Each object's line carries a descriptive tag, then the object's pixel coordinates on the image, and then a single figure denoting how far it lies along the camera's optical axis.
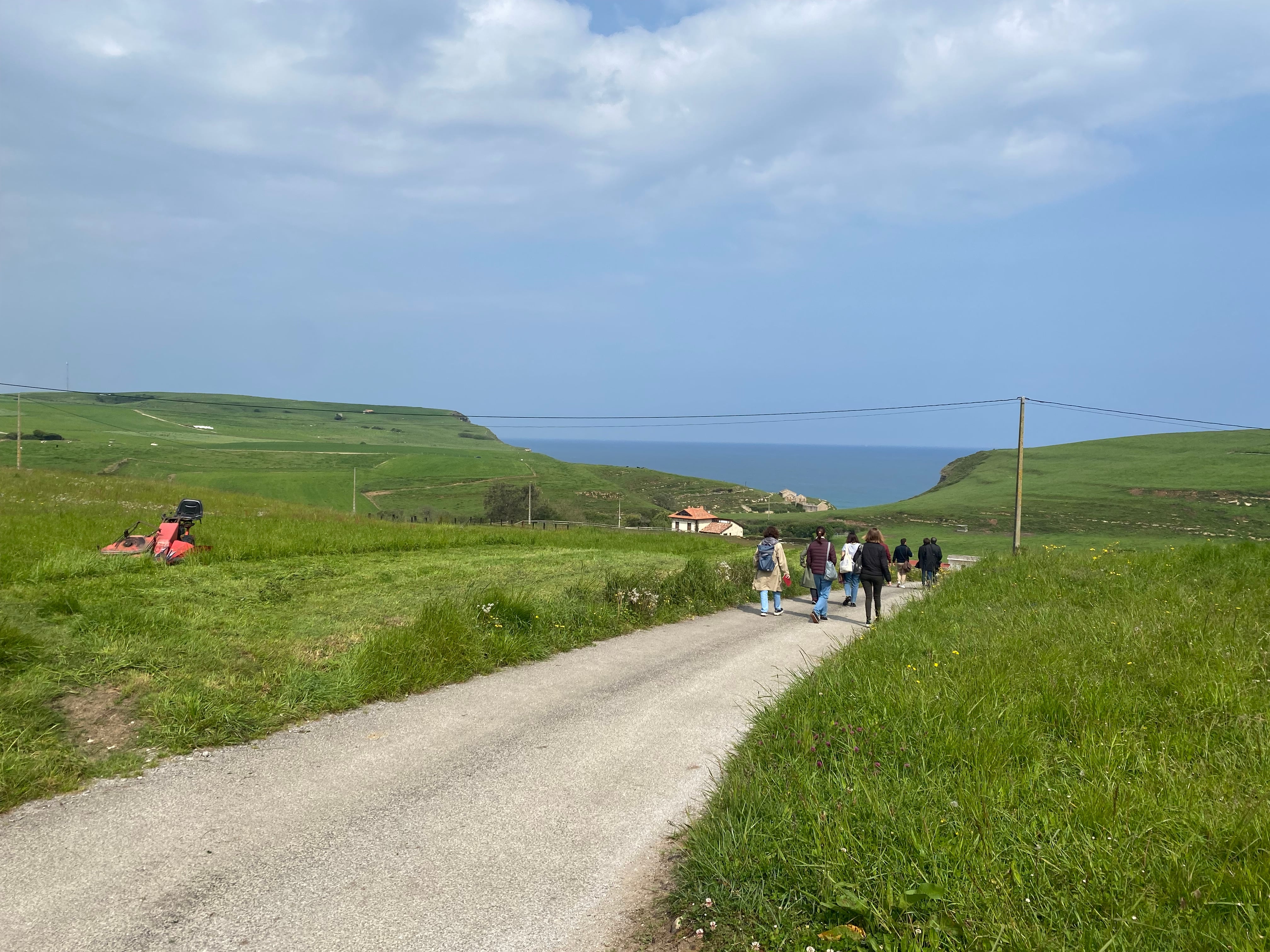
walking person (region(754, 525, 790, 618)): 15.66
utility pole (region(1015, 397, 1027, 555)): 34.70
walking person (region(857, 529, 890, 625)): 15.27
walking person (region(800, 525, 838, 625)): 15.45
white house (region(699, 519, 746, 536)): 92.44
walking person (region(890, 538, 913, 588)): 30.48
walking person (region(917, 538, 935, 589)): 24.36
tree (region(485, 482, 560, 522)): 100.81
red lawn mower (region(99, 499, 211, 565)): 18.34
